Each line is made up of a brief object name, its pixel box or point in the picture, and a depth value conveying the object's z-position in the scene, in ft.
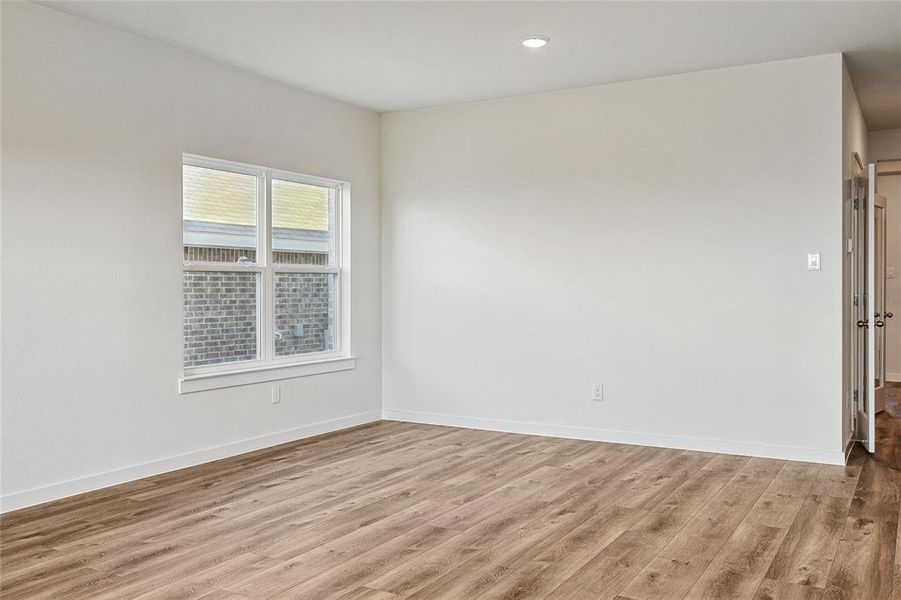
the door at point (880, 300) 23.40
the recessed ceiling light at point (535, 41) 14.90
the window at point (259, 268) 16.57
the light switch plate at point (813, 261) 16.35
